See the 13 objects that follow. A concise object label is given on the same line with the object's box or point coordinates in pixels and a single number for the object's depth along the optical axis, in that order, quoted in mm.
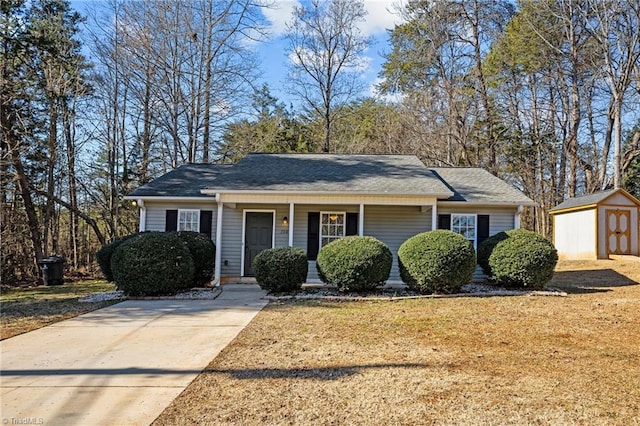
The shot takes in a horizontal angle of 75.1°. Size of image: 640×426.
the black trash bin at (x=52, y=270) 12266
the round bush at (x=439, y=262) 8766
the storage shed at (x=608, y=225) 14758
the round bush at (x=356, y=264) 8859
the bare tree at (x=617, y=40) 17172
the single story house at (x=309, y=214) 11312
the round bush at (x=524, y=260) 9156
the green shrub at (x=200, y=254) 10109
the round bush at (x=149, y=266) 8719
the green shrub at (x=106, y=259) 10305
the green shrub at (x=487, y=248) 9930
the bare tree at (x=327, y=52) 22203
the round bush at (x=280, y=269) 9156
